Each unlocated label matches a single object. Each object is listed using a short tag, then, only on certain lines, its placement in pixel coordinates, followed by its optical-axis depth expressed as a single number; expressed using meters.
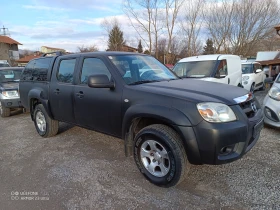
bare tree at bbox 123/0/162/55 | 20.62
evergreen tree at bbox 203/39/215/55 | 26.61
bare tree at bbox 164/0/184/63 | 20.53
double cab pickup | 2.40
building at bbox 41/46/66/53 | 69.50
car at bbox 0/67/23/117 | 6.86
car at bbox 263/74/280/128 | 4.34
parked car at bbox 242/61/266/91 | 10.00
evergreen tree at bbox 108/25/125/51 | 30.08
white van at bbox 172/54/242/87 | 6.72
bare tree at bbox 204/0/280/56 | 23.02
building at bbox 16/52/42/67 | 47.72
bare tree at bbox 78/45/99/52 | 33.41
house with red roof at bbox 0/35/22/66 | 46.53
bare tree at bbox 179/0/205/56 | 22.15
